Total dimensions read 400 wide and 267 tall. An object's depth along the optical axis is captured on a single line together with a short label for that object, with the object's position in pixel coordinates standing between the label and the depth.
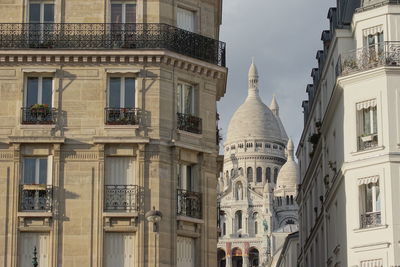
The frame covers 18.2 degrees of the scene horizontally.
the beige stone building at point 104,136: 42.91
